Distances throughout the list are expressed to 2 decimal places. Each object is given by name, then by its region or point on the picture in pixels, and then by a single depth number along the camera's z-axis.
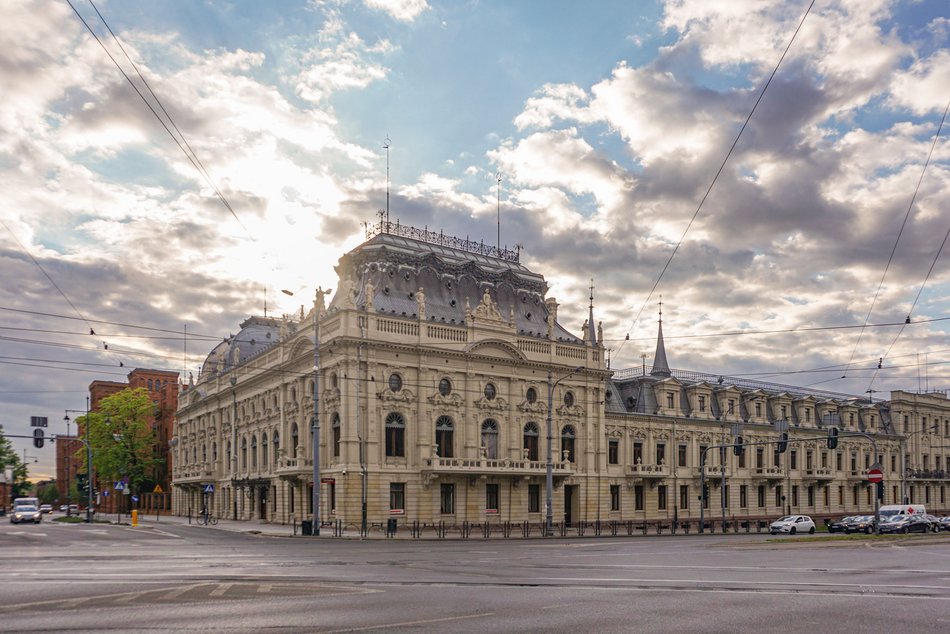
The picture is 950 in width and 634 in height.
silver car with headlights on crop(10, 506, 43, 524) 67.31
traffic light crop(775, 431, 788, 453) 46.75
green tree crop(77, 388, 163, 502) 92.56
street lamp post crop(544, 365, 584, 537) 49.41
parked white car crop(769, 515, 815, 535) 54.91
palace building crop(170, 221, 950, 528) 54.59
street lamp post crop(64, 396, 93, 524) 70.39
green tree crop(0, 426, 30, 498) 114.62
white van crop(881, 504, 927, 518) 54.34
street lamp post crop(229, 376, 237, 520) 73.31
